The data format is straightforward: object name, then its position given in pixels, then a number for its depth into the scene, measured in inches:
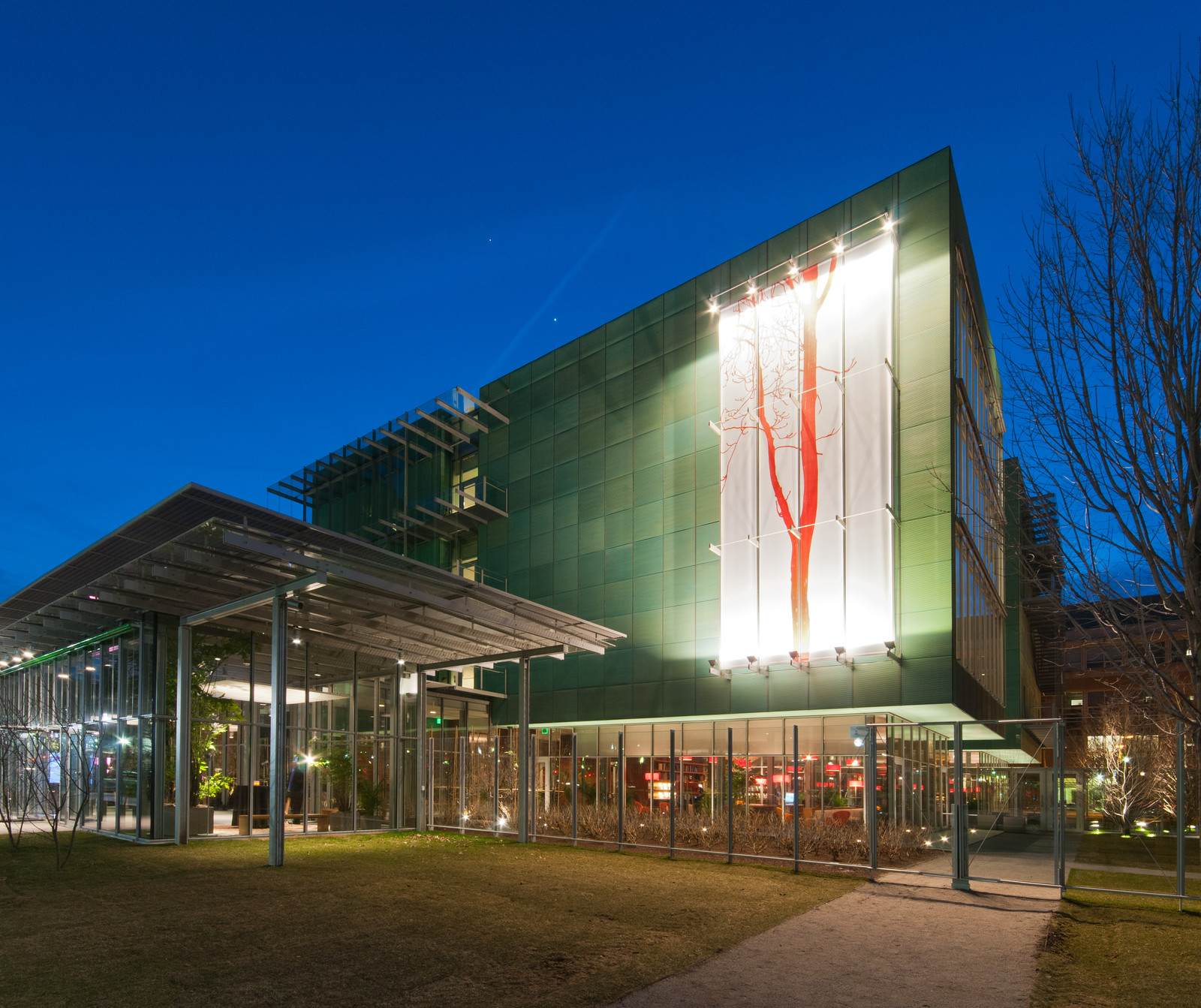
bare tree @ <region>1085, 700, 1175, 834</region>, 1141.7
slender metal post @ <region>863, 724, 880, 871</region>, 658.8
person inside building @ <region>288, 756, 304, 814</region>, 957.8
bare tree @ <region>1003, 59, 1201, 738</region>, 283.0
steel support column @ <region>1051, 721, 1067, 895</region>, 574.2
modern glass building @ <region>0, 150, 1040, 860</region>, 935.0
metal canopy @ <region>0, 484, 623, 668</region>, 653.9
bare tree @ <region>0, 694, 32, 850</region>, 785.6
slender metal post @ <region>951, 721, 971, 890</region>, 599.2
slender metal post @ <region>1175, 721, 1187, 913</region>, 532.4
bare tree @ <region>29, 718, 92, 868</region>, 927.7
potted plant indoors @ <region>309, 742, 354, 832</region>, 987.3
